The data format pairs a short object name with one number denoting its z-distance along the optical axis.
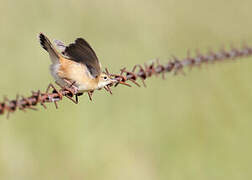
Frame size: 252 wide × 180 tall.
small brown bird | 9.18
